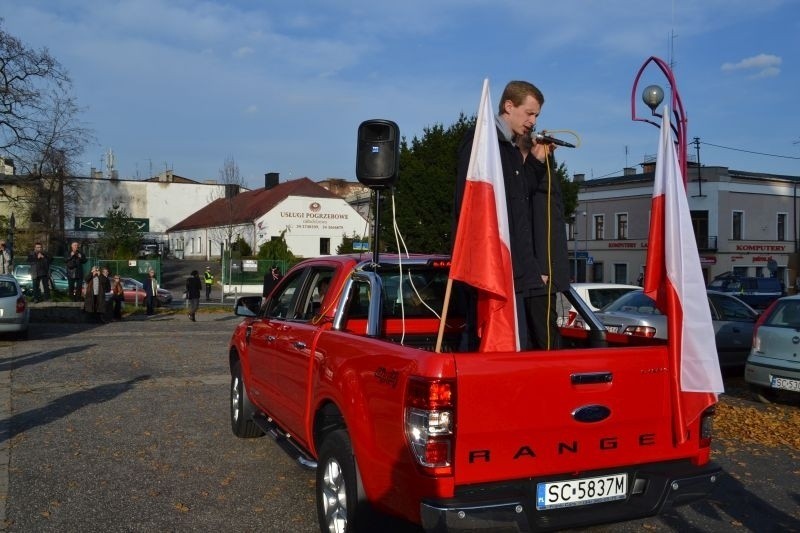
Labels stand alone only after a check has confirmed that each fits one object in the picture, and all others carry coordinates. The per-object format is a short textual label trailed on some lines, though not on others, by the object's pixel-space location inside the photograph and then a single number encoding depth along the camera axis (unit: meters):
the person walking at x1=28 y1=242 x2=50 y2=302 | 25.11
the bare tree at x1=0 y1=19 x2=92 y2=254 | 29.77
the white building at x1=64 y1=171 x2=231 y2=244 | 80.94
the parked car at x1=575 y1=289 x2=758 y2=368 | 11.41
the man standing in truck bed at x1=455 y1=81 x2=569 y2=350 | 4.41
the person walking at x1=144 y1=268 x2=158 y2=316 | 25.17
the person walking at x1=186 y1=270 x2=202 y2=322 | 23.69
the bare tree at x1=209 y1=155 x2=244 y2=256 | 63.73
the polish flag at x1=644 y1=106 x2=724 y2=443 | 3.97
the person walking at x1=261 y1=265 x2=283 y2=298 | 20.62
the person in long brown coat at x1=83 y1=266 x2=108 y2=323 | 21.03
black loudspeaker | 5.45
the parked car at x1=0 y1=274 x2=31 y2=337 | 15.51
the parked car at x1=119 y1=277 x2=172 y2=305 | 33.78
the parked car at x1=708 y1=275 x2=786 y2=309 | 31.00
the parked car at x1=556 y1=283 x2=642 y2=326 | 14.09
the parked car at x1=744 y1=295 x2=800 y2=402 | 9.16
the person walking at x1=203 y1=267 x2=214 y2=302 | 40.25
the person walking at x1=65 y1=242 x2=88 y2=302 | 25.77
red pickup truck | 3.43
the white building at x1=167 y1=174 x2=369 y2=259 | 63.72
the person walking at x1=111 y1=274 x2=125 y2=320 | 22.53
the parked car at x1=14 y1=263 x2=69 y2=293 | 31.91
